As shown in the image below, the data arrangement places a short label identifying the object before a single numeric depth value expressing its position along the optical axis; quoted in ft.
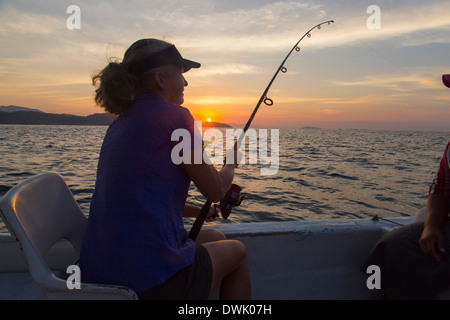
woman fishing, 4.17
